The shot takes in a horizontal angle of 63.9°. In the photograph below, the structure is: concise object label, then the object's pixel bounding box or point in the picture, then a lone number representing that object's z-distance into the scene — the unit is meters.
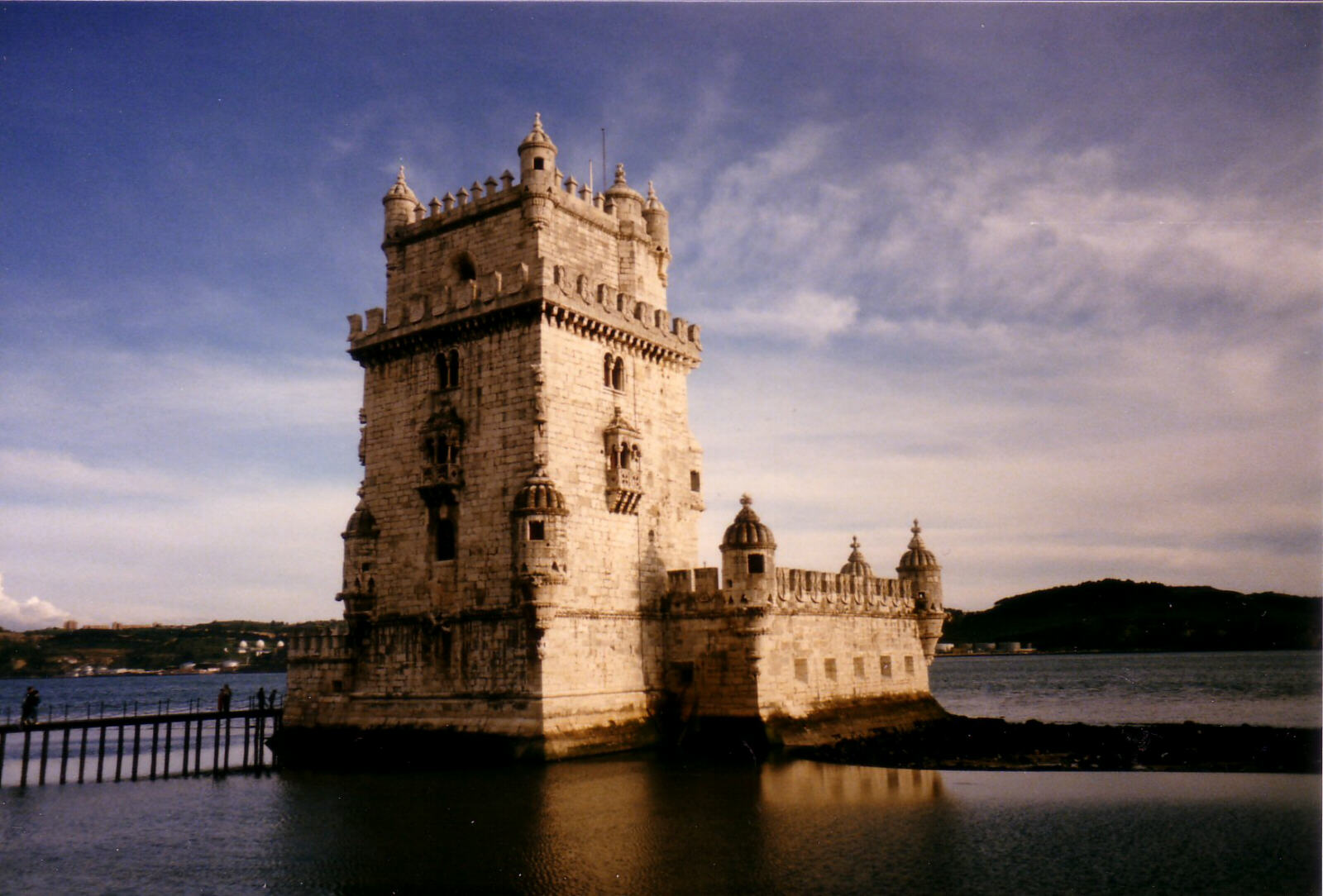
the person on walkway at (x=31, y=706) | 36.41
